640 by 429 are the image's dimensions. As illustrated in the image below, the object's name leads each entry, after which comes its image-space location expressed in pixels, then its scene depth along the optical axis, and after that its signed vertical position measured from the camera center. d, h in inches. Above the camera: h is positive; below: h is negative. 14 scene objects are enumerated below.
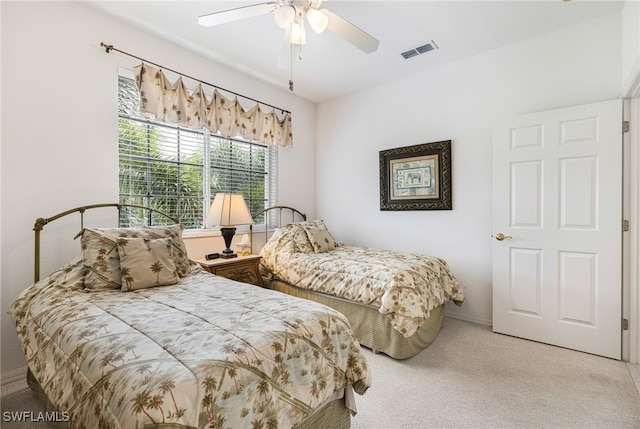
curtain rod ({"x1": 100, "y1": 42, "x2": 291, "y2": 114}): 97.1 +55.3
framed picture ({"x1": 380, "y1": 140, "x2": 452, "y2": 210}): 133.2 +16.8
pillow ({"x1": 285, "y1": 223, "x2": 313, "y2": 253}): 132.0 -12.0
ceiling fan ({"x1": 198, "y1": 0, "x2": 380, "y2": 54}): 72.1 +49.3
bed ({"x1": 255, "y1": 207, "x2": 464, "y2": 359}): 92.1 -26.3
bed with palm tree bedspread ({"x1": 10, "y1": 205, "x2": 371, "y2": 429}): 37.1 -21.3
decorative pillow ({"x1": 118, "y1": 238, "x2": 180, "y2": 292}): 75.8 -14.1
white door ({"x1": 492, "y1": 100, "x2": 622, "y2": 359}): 94.7 -5.6
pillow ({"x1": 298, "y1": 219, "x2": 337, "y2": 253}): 135.9 -11.8
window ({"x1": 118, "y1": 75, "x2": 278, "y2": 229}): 106.3 +19.8
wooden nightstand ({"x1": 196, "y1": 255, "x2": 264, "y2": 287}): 110.6 -22.2
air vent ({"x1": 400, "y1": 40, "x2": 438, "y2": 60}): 117.0 +66.8
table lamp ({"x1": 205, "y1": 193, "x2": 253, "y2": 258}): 116.3 -1.2
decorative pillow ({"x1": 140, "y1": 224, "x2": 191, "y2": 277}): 88.7 -9.6
